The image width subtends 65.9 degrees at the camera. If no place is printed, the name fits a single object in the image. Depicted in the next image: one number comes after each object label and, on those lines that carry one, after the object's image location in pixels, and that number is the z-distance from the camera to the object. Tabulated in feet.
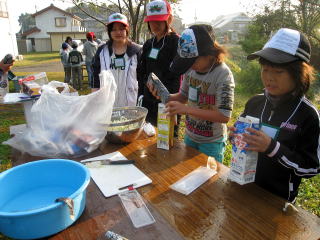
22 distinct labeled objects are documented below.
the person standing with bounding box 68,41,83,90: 27.81
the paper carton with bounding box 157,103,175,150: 5.33
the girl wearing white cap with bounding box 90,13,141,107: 9.23
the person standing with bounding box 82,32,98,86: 27.53
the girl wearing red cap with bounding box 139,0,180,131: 8.23
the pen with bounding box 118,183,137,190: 4.10
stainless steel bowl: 5.74
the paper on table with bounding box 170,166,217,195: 4.06
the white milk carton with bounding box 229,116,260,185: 3.70
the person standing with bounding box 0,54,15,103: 14.83
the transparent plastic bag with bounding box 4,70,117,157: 5.20
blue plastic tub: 2.93
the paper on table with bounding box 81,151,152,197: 4.12
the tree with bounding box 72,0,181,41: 17.33
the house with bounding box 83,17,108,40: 130.57
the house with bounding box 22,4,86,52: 125.18
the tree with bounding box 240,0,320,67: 29.19
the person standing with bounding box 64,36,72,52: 36.46
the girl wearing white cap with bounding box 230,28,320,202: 3.82
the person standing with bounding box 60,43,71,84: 29.40
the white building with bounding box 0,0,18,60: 61.52
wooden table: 3.15
